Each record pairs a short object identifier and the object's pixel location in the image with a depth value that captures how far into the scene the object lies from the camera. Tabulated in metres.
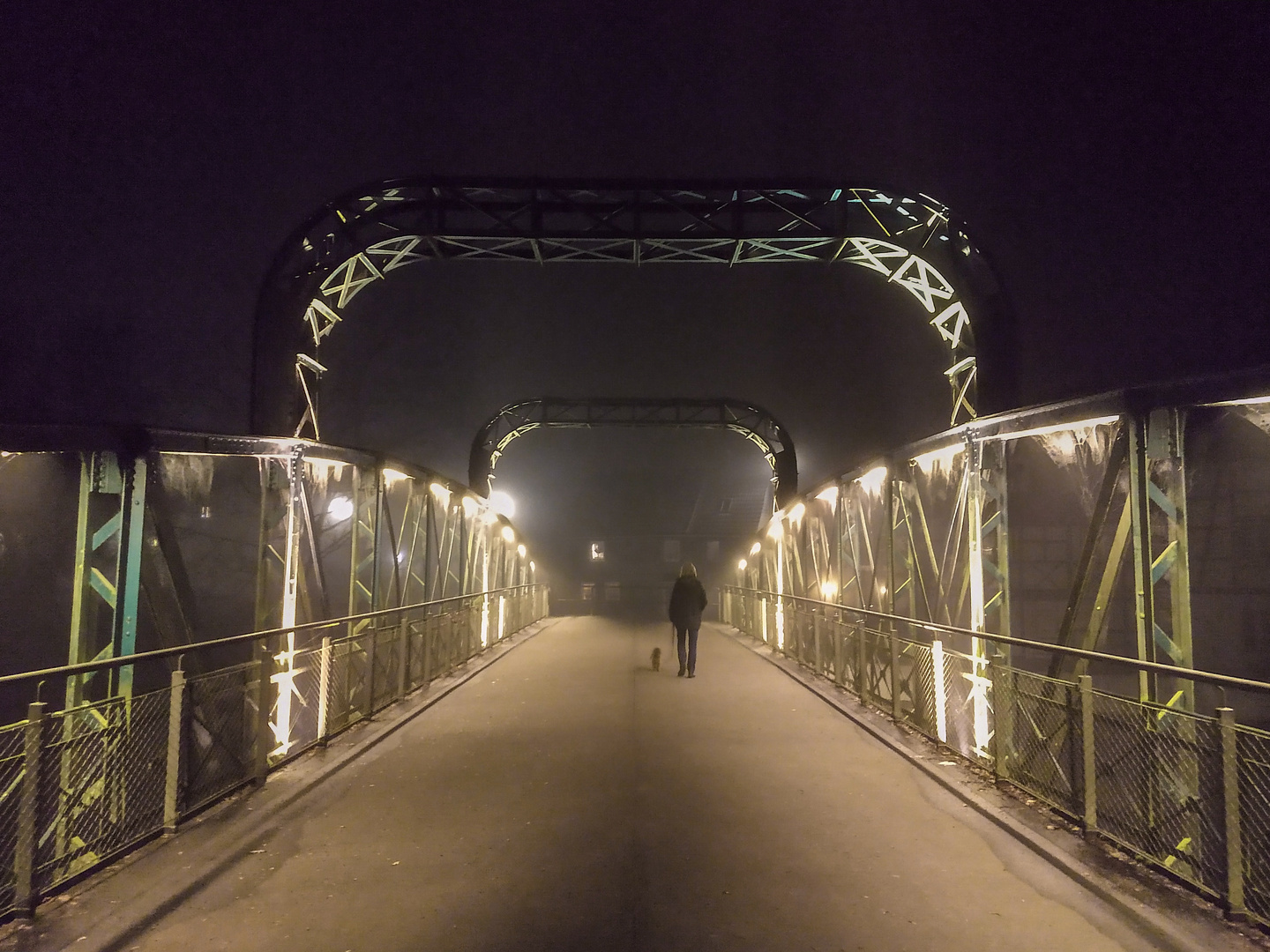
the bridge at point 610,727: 3.78
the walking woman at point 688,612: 12.34
